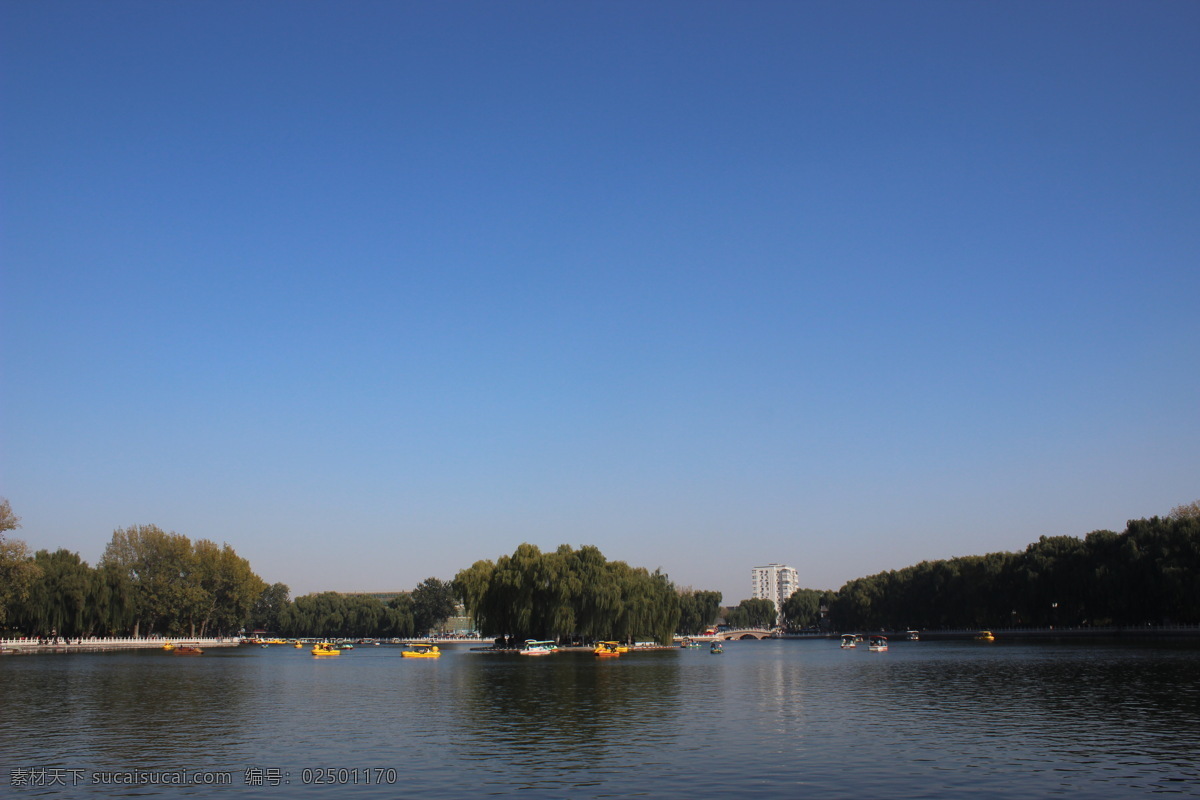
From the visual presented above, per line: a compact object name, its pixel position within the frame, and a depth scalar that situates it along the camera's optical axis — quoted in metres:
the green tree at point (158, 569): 124.00
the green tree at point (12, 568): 82.06
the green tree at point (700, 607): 191.00
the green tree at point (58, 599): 96.69
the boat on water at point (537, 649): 88.00
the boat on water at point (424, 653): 97.50
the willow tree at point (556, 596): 91.88
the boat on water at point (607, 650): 84.69
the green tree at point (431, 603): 191.62
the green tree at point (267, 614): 192.38
